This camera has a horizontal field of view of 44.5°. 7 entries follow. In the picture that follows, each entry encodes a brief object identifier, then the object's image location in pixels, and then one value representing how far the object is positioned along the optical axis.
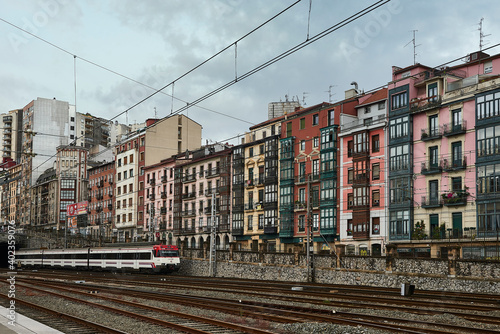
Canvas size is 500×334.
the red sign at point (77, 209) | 96.32
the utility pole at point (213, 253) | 55.53
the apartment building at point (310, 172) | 69.69
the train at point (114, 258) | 59.72
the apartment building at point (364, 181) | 64.19
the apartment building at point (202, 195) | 85.12
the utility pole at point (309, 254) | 44.50
